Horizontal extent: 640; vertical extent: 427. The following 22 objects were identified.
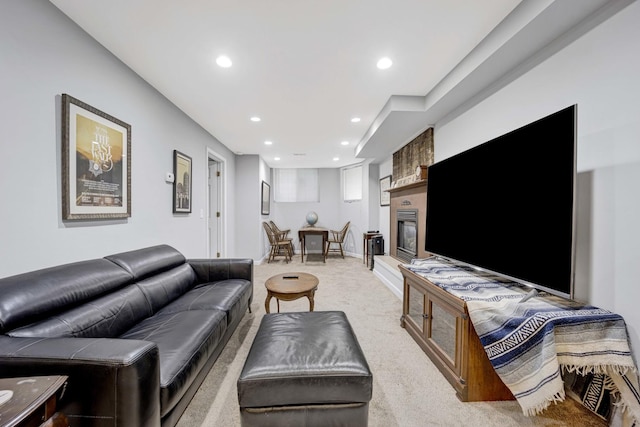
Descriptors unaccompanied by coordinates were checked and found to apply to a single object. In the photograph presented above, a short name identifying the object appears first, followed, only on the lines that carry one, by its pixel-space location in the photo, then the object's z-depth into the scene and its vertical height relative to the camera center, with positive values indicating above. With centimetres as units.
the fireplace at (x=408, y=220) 315 -13
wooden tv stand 148 -92
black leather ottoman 111 -83
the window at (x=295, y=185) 682 +69
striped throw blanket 115 -68
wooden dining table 587 -59
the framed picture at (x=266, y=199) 570 +26
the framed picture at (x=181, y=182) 286 +32
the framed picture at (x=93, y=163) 158 +33
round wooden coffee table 217 -71
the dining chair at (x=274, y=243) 556 -76
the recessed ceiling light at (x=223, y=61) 198 +122
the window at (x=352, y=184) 619 +70
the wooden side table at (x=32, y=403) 67 -57
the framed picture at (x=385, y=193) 494 +42
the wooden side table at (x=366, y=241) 504 -66
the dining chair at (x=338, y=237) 601 -70
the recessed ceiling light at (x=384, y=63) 201 +124
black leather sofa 91 -63
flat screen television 127 +5
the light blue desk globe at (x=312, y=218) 660 -22
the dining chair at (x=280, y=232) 619 -58
